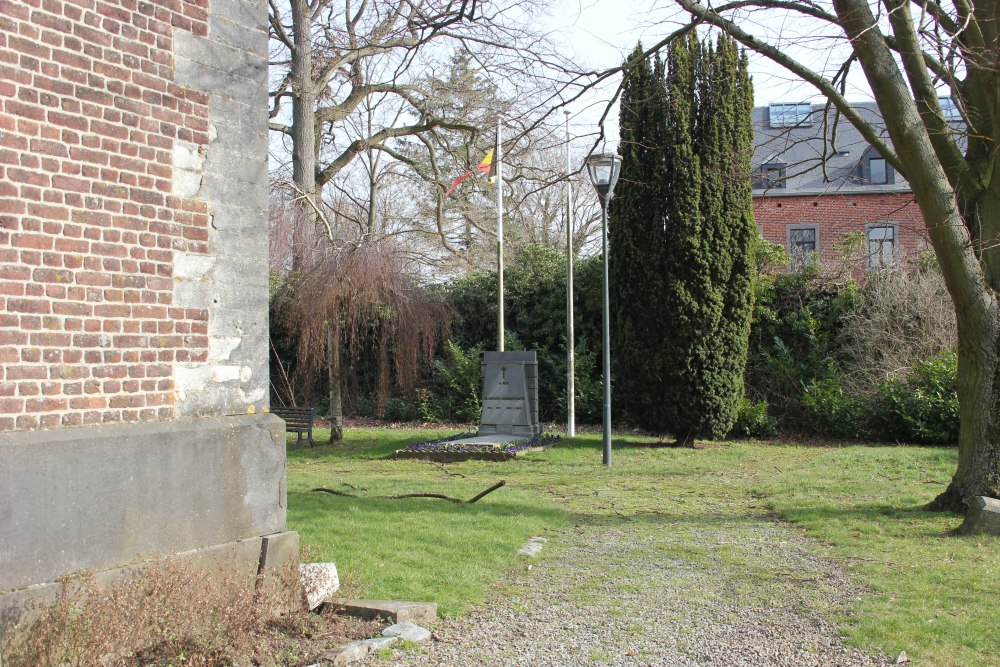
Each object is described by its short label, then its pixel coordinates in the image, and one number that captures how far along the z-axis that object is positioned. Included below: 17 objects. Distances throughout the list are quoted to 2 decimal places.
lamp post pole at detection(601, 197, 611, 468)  12.20
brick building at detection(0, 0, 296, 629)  3.86
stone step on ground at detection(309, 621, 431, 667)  4.23
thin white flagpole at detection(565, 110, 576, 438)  16.06
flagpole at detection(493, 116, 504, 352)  15.93
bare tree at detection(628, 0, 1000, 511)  7.58
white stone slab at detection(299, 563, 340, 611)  4.84
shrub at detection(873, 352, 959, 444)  13.72
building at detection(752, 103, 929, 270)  31.89
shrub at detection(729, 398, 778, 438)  15.11
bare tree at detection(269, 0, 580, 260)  16.81
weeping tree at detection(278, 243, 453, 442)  14.64
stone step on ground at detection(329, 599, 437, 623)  4.84
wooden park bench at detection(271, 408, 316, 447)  14.90
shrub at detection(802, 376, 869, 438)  14.68
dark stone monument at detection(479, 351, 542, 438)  15.17
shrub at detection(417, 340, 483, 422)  18.36
